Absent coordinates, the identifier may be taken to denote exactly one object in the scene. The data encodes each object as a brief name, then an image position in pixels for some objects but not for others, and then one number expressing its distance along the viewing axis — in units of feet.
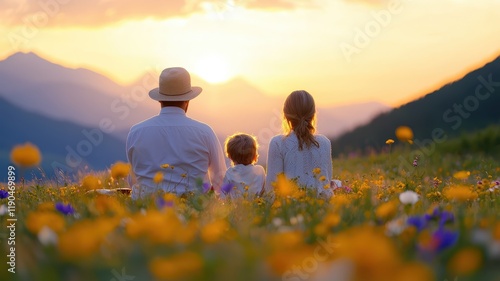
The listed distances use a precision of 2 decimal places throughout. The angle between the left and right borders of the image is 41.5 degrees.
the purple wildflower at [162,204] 11.68
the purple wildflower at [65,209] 12.92
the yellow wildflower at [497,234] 8.43
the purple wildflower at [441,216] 11.48
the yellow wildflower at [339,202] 12.54
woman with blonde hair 23.81
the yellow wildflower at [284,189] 13.10
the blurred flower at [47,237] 8.83
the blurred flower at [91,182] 16.68
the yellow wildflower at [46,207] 13.79
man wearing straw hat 22.77
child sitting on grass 23.54
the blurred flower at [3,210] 14.92
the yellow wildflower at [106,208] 11.37
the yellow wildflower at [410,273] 5.99
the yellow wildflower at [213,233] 8.41
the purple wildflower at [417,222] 10.46
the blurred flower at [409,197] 12.21
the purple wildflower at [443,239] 8.46
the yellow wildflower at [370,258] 5.92
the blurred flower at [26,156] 10.88
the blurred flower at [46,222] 9.07
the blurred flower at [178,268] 6.31
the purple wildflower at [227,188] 16.64
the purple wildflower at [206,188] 15.10
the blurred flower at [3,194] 20.99
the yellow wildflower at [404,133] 18.50
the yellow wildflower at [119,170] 14.61
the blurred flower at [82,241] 7.11
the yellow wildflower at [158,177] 13.61
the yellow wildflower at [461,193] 12.74
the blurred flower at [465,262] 7.06
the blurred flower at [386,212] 10.53
